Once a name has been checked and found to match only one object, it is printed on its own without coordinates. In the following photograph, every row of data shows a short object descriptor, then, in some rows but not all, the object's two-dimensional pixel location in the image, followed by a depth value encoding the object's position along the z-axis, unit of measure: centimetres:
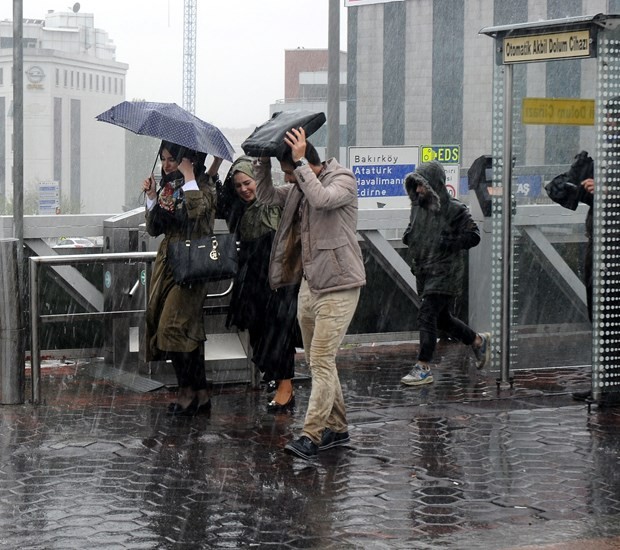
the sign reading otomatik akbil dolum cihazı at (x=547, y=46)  1529
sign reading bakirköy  2823
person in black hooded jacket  1689
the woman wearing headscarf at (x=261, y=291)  1534
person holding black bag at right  1568
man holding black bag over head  1268
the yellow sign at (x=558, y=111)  1591
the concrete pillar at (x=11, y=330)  1518
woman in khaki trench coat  1443
